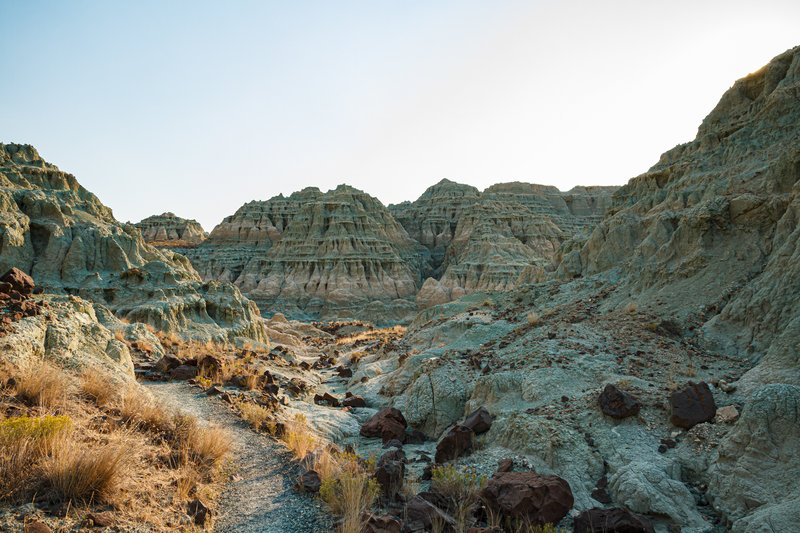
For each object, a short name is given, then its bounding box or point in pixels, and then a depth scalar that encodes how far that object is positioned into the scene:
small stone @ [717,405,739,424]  6.50
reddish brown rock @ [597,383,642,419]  7.41
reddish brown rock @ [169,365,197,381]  11.94
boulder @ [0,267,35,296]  9.17
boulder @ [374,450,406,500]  6.28
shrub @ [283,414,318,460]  7.68
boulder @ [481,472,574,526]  5.49
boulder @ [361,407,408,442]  9.84
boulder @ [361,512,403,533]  5.06
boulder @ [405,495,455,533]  5.34
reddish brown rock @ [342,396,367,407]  13.60
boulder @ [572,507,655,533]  5.09
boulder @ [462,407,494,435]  8.56
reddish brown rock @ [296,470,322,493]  6.33
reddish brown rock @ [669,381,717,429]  6.85
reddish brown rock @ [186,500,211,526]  5.21
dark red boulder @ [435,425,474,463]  8.10
